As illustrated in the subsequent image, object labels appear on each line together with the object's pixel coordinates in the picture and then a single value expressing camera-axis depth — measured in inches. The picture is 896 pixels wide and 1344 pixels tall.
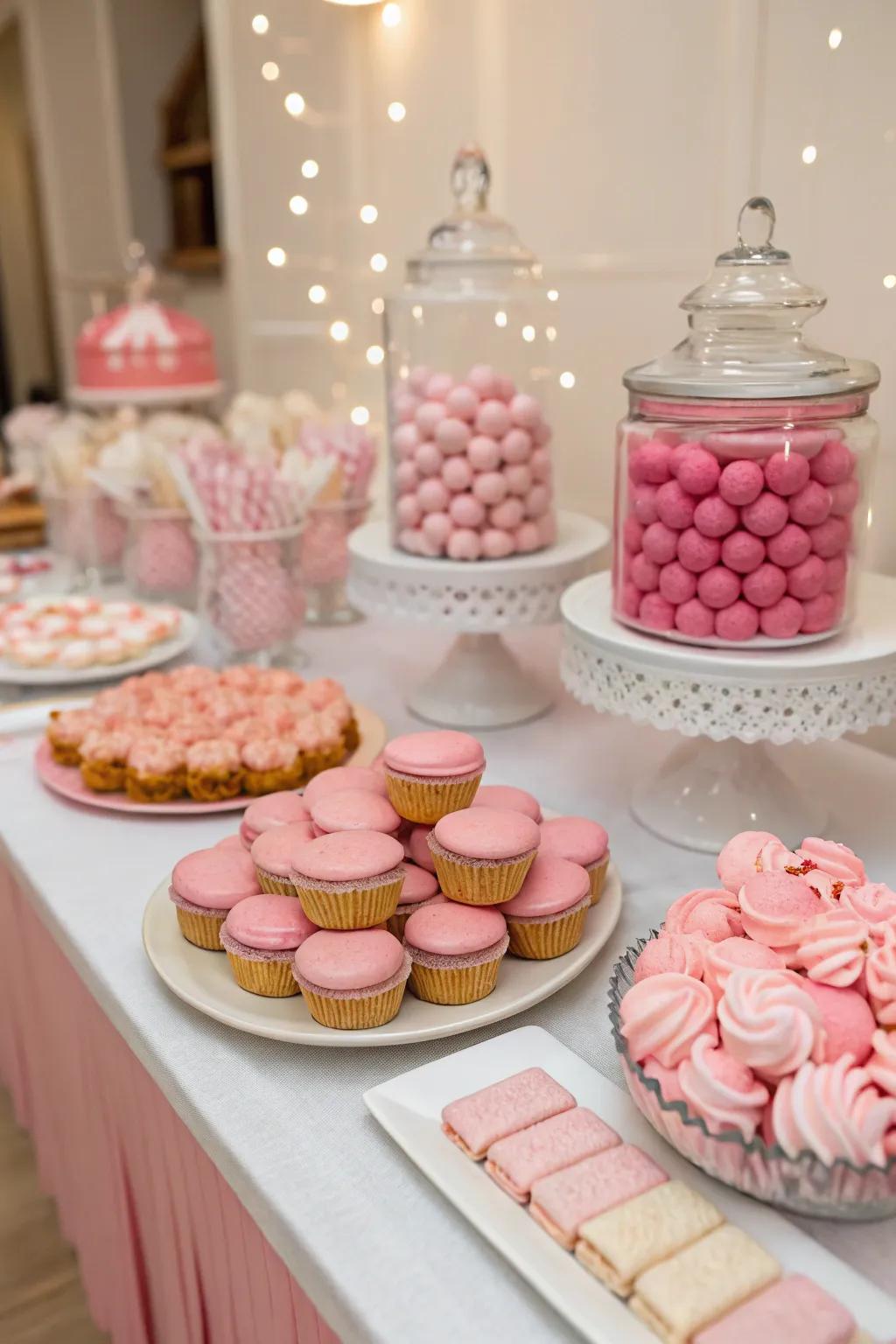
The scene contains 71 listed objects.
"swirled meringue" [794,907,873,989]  23.8
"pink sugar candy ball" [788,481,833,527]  36.2
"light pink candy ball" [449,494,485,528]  47.7
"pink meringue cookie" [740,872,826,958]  25.2
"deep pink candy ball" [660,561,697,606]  37.6
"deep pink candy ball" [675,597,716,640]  37.5
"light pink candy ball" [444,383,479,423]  47.1
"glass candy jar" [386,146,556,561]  47.6
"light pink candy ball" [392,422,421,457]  48.8
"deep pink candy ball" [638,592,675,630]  38.4
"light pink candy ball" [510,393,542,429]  47.7
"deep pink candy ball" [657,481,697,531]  37.0
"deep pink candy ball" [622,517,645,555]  39.5
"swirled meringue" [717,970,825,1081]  21.9
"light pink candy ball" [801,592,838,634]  37.2
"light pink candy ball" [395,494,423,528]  49.3
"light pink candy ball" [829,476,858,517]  37.3
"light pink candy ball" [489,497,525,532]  48.2
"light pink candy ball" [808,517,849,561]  37.0
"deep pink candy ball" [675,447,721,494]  36.3
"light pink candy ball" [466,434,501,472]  47.0
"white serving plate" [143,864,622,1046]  28.3
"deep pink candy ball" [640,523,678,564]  37.7
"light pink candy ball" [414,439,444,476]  47.9
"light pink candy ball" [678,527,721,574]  36.8
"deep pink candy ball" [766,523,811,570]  36.3
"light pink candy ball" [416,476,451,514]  48.2
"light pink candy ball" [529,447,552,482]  49.2
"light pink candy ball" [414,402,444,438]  47.4
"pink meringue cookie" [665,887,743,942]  26.8
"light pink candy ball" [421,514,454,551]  48.4
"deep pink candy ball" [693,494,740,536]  36.2
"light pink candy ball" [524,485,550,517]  49.3
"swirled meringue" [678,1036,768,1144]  22.0
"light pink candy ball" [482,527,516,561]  48.4
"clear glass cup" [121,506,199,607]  67.4
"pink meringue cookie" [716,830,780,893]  28.5
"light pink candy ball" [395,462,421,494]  49.2
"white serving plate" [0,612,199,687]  57.0
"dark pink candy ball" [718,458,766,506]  35.6
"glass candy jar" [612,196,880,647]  36.1
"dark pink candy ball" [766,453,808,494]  35.7
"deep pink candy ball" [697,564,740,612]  36.8
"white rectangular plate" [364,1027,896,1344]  20.5
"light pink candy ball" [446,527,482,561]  47.9
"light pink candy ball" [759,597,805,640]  36.8
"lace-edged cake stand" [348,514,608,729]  47.6
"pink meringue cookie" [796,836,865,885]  28.0
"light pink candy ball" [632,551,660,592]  38.6
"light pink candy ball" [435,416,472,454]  46.8
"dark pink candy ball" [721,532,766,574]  36.2
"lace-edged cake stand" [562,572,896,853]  35.4
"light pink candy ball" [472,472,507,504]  47.4
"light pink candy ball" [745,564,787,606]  36.5
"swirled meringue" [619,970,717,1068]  23.3
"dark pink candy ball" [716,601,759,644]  36.9
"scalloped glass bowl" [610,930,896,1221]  21.3
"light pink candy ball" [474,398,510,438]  47.0
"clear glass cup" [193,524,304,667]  57.6
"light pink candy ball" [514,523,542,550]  49.3
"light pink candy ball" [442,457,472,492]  47.5
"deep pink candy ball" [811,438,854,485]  36.4
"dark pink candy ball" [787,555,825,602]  36.7
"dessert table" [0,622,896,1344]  23.0
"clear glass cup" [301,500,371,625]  66.3
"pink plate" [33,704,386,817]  42.7
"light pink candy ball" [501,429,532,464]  47.4
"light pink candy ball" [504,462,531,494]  48.1
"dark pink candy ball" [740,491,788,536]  35.8
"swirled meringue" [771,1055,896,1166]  21.0
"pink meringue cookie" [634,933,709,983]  25.2
